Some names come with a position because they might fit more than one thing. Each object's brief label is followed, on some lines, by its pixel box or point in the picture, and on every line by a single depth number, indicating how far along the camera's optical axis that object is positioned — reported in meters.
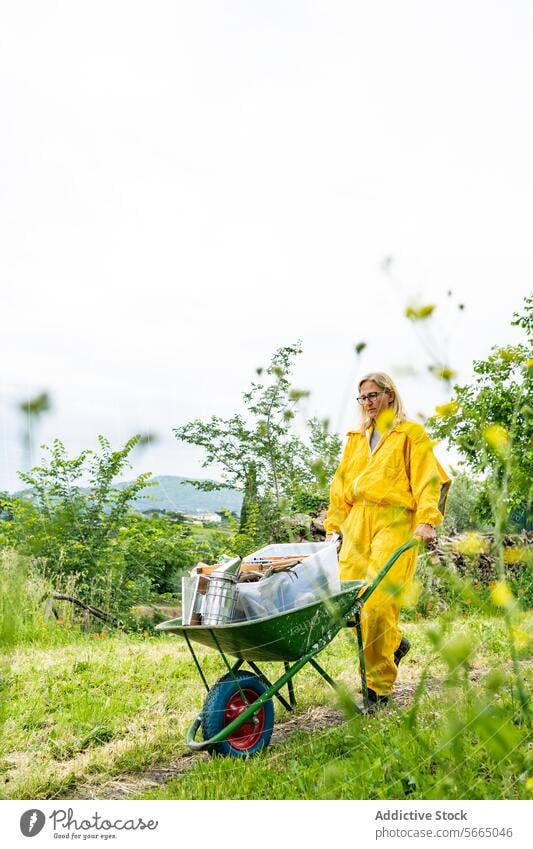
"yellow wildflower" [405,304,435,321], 1.23
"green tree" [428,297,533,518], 1.31
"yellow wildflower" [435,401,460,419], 1.31
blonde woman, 2.48
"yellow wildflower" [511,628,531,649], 1.19
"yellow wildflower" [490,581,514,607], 1.06
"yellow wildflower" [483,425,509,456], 1.11
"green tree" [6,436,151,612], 4.82
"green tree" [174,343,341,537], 4.92
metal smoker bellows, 2.04
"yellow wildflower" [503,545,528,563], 1.24
